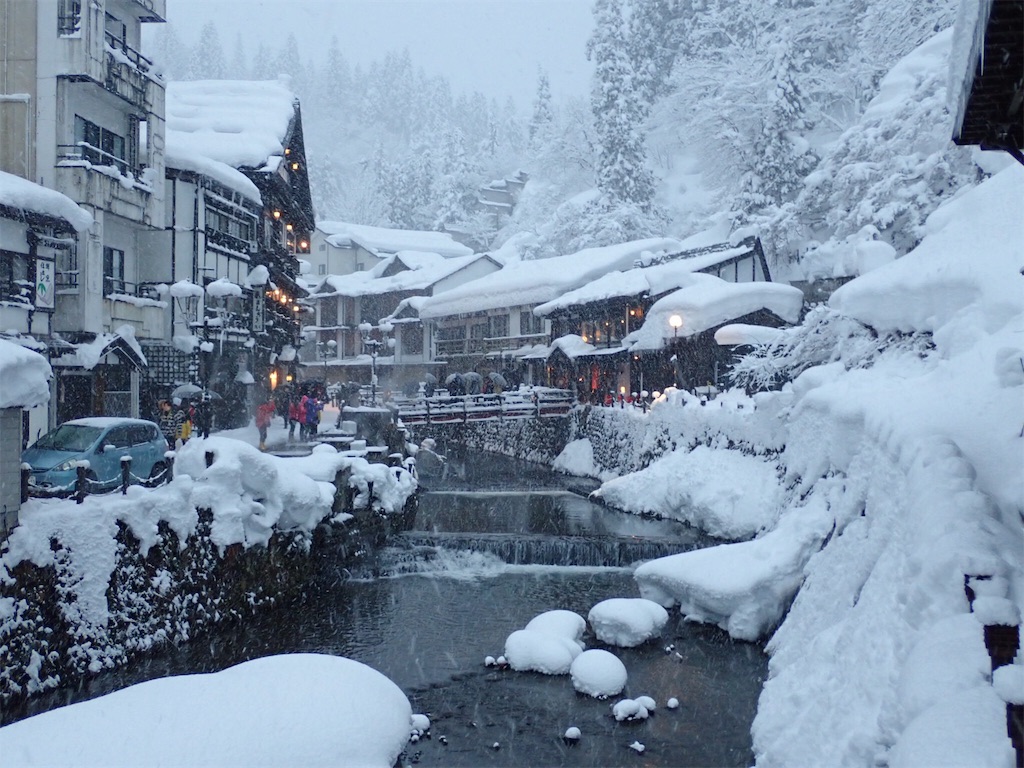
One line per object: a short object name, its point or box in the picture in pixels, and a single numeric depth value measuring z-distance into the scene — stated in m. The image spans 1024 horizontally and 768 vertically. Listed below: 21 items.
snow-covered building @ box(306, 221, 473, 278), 69.28
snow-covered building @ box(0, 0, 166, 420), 21.42
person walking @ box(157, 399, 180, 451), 23.68
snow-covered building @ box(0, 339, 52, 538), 11.16
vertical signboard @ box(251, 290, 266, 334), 33.94
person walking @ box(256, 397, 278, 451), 26.41
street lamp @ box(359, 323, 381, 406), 34.16
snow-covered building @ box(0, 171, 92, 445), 18.78
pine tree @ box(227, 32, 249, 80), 121.95
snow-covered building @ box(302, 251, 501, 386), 54.00
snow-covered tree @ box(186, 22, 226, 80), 107.75
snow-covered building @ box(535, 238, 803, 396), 30.25
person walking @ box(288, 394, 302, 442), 29.47
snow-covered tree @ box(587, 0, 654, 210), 54.44
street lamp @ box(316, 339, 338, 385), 57.31
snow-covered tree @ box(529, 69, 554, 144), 77.69
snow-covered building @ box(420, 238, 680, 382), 43.53
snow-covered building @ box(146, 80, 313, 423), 27.39
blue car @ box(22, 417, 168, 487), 13.95
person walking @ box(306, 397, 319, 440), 28.89
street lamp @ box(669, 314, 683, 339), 29.58
